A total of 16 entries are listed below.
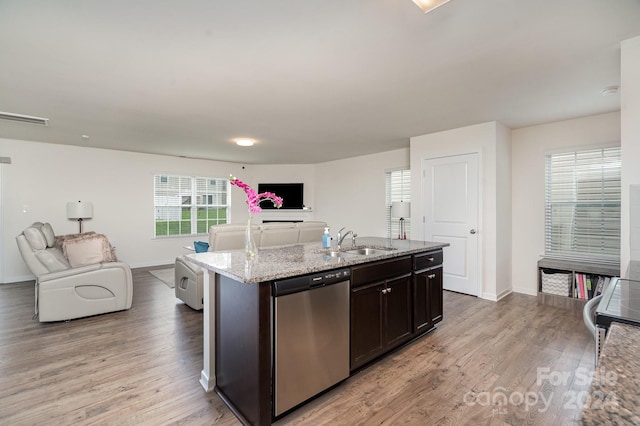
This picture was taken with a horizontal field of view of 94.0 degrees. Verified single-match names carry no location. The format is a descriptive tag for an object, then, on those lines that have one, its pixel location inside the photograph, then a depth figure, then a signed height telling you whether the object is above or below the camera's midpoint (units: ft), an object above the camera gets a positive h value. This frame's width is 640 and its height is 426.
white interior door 14.43 -0.15
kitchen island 5.69 -2.31
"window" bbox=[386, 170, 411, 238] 19.77 +1.46
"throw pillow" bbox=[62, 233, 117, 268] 12.96 -1.66
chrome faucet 9.48 -0.90
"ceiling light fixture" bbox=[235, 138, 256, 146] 17.17 +4.11
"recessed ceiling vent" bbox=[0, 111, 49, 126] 12.26 +4.05
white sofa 11.80 -1.24
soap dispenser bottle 9.21 -0.91
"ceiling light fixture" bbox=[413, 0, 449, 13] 5.47 +3.84
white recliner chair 10.96 -2.72
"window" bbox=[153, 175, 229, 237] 22.30 +0.67
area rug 16.92 -3.93
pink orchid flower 7.41 +0.34
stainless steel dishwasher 5.90 -2.64
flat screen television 26.45 +1.75
